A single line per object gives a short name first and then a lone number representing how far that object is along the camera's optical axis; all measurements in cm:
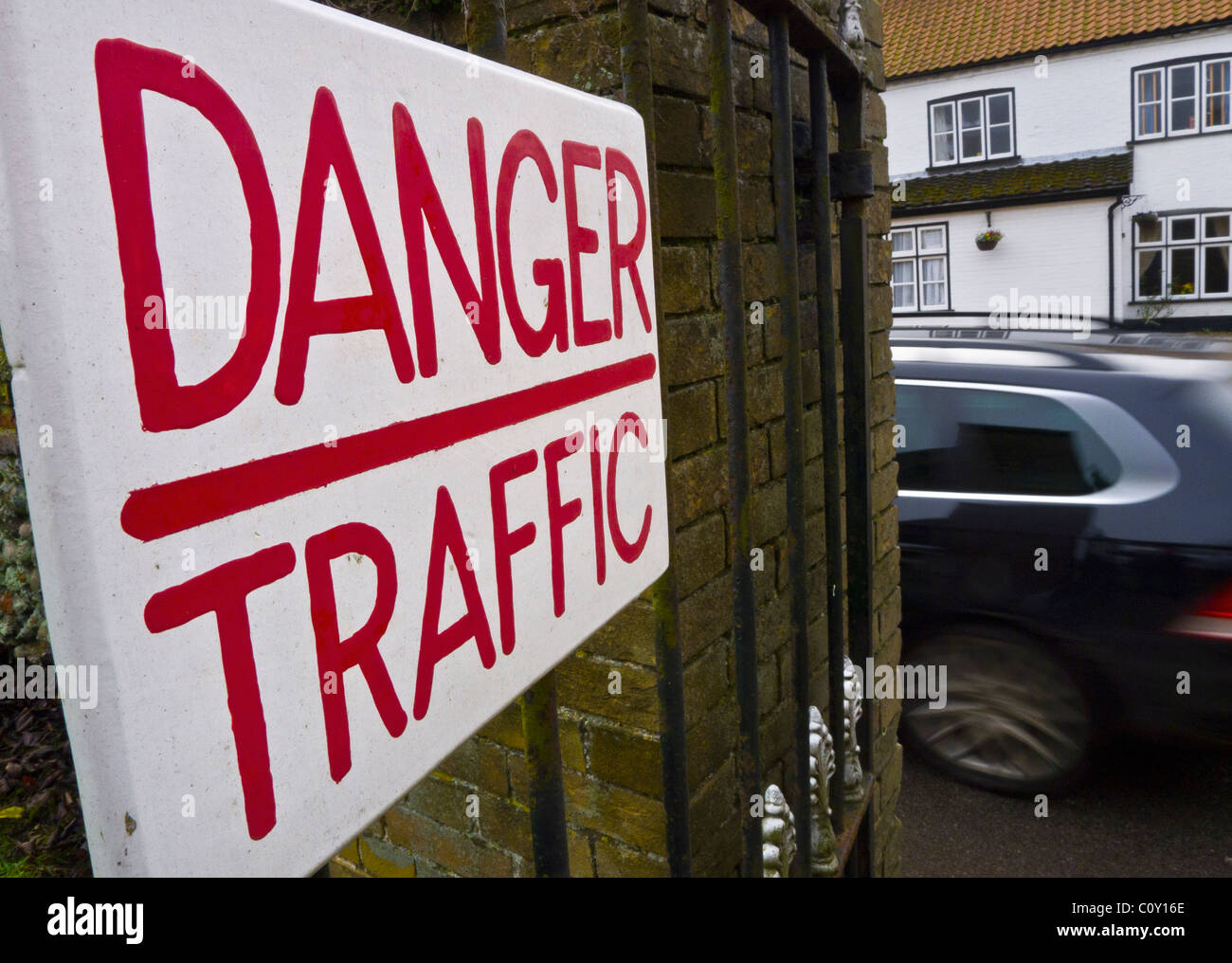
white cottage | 1627
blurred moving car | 322
